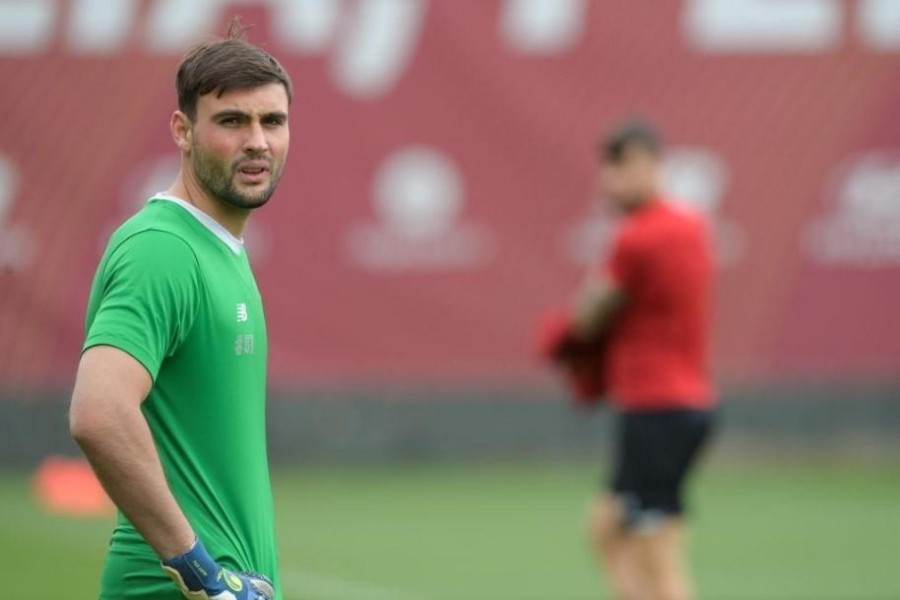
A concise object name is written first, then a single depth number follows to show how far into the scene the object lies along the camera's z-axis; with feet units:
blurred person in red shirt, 54.13
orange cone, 94.32
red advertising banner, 105.50
